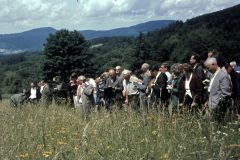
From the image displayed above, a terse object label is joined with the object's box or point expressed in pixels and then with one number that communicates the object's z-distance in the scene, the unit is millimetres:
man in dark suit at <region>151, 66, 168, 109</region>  10625
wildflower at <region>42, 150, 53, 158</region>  5345
